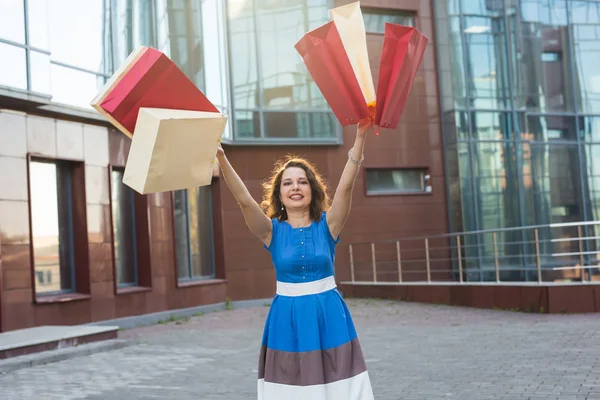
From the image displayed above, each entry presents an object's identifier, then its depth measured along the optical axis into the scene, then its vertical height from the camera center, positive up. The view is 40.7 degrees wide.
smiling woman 3.99 -0.24
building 12.72 +2.37
